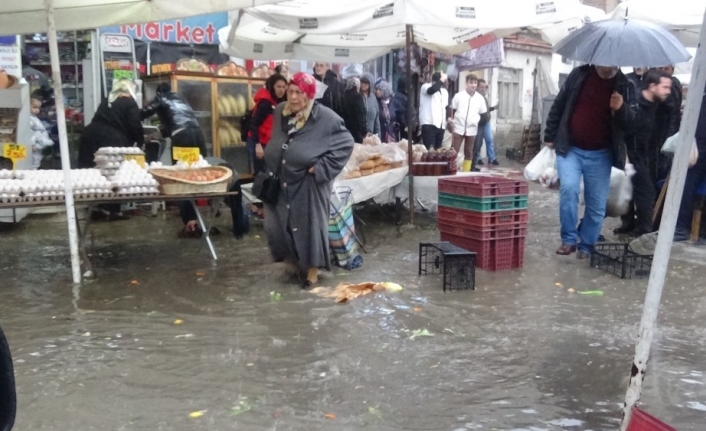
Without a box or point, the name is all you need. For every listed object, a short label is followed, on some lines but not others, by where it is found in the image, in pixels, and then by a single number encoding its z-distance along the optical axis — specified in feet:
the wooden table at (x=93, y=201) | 19.92
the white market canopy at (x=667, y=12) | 29.73
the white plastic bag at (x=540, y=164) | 27.35
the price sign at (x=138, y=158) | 23.23
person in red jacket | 26.84
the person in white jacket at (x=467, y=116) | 51.90
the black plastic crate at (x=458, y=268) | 19.75
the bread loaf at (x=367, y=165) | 27.12
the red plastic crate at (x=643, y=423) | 8.87
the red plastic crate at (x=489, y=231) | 22.16
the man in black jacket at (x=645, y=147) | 25.96
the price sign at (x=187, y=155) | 23.89
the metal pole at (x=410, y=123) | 28.30
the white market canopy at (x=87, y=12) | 21.76
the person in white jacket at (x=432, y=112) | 48.67
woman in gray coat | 19.39
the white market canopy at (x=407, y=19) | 24.23
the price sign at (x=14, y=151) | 22.85
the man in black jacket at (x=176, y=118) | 29.32
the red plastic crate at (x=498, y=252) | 22.24
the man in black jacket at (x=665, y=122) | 27.09
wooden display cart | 34.12
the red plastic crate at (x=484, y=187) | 21.91
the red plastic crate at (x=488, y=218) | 22.03
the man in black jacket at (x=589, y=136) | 22.72
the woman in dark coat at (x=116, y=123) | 28.43
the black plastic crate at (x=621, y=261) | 21.43
